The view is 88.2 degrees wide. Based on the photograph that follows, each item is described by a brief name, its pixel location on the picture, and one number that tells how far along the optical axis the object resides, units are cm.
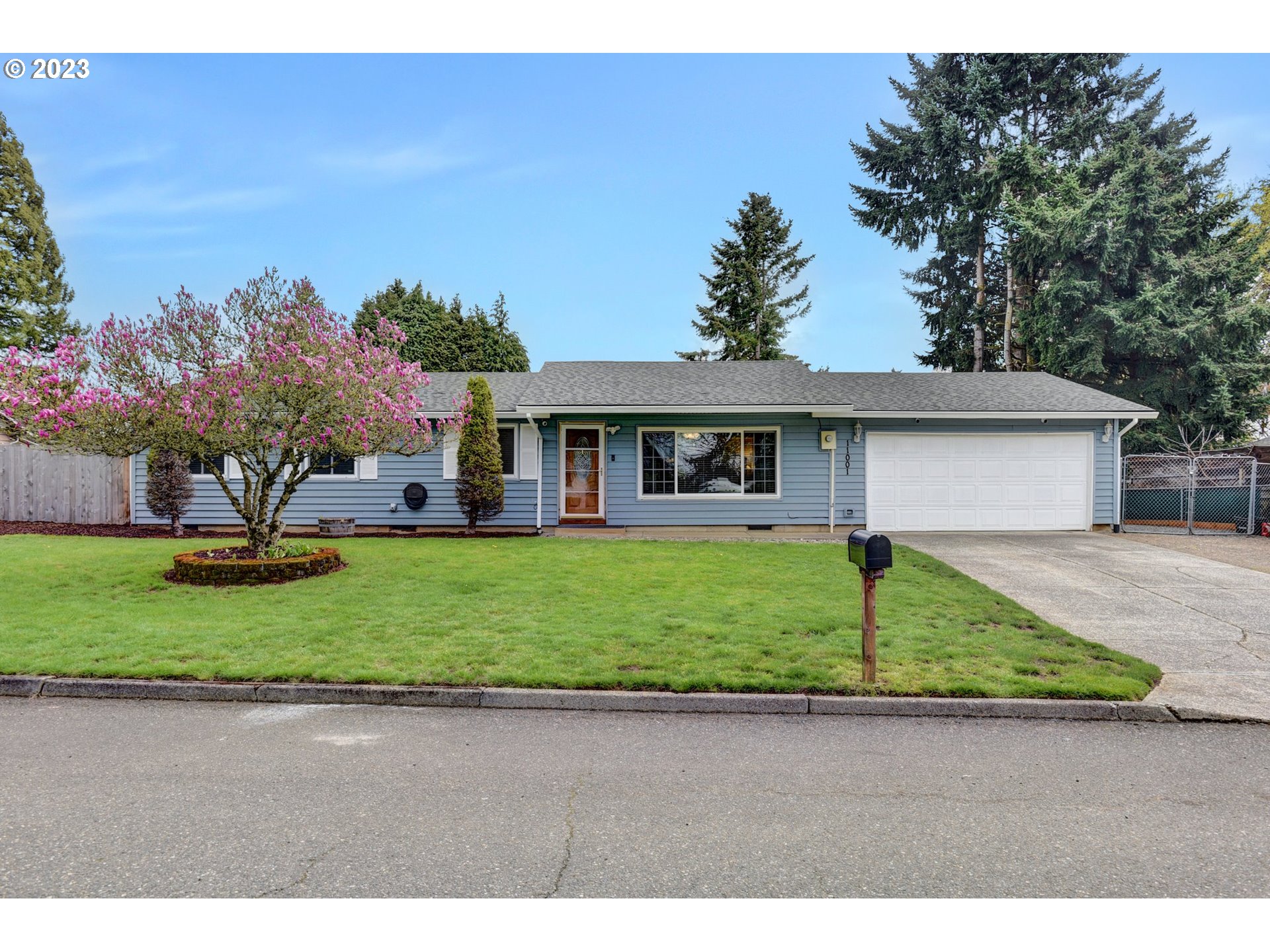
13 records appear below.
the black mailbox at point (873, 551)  441
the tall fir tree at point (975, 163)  2489
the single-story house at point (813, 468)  1363
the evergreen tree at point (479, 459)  1314
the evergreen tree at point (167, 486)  1338
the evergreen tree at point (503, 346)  3375
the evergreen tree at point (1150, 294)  1970
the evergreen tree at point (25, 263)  2436
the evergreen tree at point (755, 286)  3444
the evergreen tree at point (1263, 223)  2408
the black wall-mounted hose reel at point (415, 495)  1386
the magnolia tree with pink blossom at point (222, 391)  750
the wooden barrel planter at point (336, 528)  1322
